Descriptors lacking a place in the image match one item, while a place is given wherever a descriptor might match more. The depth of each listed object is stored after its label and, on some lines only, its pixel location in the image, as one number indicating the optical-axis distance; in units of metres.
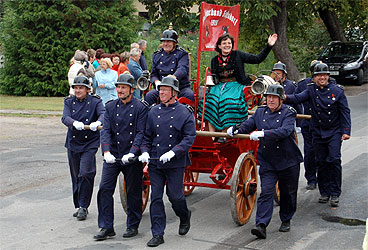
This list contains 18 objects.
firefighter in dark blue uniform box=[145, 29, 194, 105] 9.05
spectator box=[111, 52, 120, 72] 15.69
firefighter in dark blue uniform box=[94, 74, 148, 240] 7.55
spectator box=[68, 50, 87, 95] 14.23
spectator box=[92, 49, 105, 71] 16.39
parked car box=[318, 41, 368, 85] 26.03
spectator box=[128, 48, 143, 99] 15.20
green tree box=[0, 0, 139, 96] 24.30
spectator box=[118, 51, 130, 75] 15.29
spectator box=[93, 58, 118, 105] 14.30
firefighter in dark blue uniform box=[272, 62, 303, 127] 11.12
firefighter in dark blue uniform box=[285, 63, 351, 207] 9.41
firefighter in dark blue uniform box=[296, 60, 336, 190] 10.36
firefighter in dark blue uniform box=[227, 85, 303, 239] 7.77
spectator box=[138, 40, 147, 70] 15.88
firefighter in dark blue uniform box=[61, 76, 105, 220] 8.45
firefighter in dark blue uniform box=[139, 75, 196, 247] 7.34
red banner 9.12
